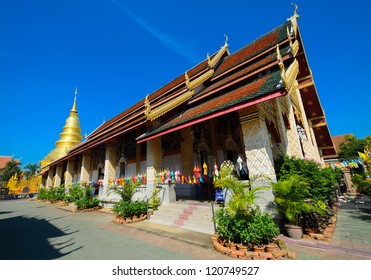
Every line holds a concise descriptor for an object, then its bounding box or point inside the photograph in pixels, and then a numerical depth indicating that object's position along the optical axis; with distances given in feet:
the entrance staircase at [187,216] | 19.24
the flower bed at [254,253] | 11.52
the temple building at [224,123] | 18.81
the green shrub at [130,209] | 24.54
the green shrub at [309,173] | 16.62
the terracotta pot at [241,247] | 12.49
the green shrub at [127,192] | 27.04
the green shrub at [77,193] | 38.47
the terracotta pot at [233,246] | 12.86
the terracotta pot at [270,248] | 12.08
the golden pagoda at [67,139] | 91.25
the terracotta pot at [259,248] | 12.07
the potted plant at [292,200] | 14.17
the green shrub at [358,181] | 25.48
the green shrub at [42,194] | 62.79
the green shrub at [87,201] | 35.81
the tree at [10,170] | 133.39
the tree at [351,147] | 81.36
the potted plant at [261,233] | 12.27
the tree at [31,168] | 183.93
